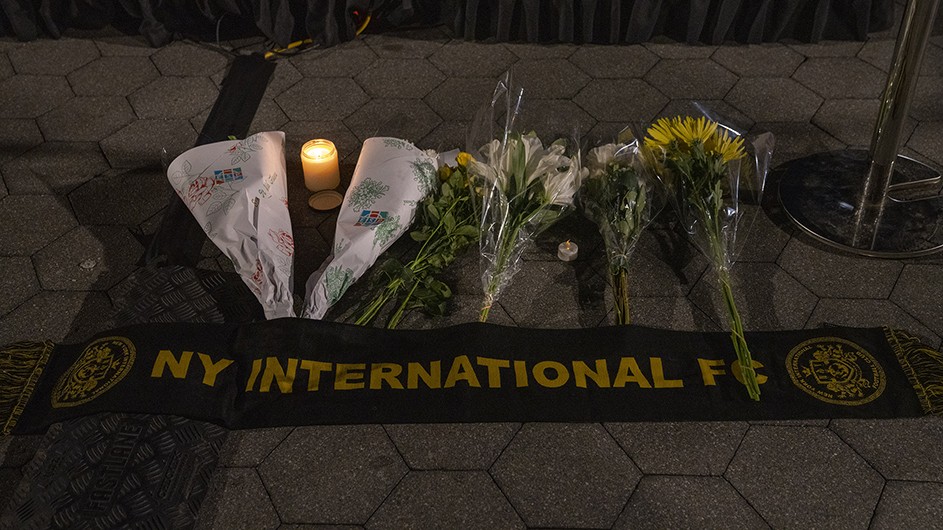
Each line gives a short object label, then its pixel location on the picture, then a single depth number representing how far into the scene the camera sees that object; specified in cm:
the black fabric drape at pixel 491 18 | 282
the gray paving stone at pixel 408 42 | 289
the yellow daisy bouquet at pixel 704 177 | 203
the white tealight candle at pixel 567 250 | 213
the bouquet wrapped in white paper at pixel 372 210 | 198
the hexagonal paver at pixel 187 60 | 284
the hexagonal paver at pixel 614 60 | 278
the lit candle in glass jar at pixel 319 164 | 227
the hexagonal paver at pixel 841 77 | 268
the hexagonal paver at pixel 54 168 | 240
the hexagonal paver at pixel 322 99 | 264
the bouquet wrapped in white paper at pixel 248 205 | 199
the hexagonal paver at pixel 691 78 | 269
